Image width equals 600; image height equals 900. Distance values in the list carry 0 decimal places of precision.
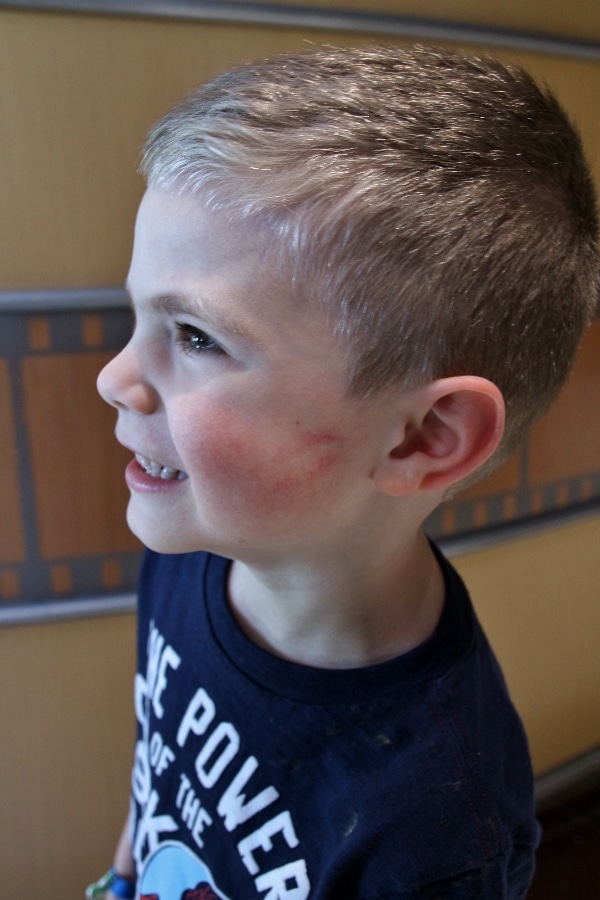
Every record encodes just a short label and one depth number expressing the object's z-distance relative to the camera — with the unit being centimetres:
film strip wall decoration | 86
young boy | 46
